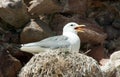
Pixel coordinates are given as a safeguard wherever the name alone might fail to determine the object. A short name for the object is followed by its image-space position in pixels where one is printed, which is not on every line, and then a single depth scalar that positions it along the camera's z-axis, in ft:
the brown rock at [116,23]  48.34
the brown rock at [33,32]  44.70
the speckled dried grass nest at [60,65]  39.54
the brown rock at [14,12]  44.47
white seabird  41.46
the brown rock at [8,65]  41.84
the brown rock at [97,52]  47.00
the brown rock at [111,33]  48.25
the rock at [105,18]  48.52
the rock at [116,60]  43.69
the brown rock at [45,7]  44.81
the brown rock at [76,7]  46.73
